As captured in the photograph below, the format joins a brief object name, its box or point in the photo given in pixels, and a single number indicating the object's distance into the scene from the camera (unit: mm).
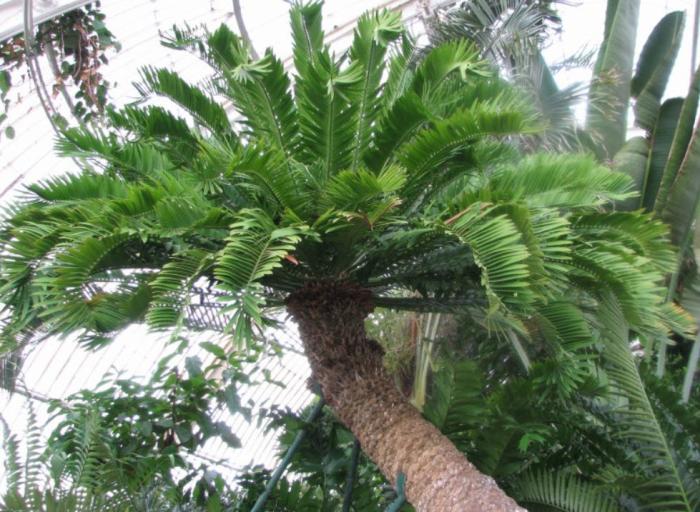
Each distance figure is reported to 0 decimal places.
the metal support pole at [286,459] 5078
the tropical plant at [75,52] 7090
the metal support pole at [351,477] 5031
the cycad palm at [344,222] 3650
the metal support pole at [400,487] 4059
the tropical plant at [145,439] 4441
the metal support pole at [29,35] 6234
